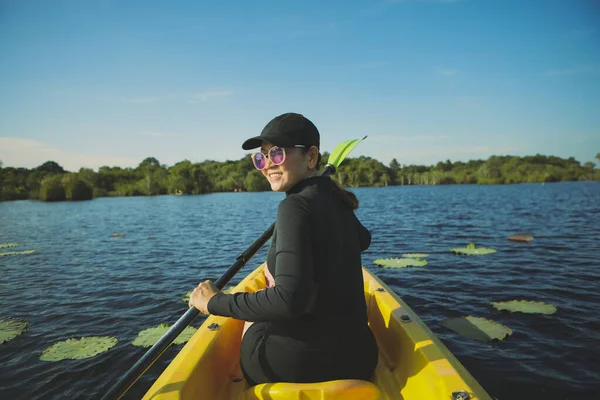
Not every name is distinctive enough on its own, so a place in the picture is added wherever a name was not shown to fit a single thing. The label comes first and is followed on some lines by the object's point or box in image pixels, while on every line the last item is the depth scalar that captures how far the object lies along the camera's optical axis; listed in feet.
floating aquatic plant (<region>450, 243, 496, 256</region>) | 31.65
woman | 5.46
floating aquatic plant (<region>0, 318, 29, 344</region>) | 17.54
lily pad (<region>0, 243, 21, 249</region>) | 44.62
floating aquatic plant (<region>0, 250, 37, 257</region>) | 39.02
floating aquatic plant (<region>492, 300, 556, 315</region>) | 17.89
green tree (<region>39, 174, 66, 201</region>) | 189.47
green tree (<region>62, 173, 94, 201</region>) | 195.62
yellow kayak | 6.14
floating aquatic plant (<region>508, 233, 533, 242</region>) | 36.58
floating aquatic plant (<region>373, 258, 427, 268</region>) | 27.84
